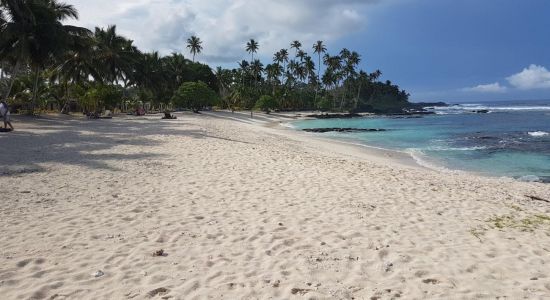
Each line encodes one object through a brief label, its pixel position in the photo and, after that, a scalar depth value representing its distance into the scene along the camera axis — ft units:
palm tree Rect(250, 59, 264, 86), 336.29
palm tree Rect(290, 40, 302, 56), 363.15
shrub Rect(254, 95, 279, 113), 257.96
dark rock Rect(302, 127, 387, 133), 154.30
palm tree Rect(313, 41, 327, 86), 353.72
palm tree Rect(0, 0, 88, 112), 91.91
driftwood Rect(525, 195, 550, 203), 35.97
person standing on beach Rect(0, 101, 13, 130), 64.18
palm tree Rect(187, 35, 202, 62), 298.15
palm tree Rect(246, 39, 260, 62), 345.72
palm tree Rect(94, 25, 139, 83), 159.84
